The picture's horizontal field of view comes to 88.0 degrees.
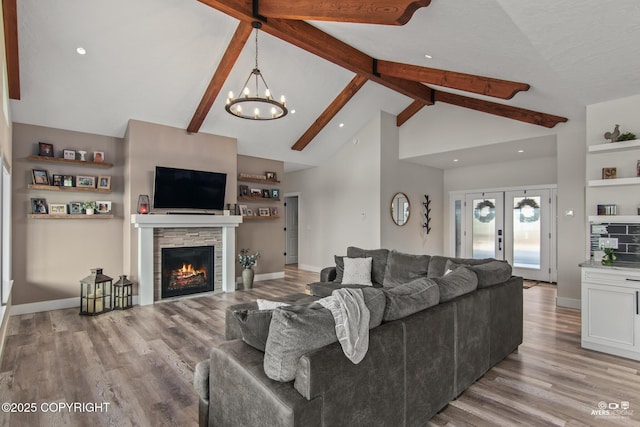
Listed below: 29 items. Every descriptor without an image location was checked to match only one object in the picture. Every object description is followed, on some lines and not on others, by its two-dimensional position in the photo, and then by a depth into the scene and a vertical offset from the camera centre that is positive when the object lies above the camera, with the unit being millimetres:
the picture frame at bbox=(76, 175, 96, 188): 5241 +556
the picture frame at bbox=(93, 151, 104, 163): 5410 +973
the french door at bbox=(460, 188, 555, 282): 7164 -292
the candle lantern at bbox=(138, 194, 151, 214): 5324 +193
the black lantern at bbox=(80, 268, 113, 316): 4777 -1130
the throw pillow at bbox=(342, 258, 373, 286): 4566 -774
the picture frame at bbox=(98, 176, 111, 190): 5418 +556
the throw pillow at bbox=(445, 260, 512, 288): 3072 -542
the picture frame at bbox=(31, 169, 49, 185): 4895 +588
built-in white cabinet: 3328 -974
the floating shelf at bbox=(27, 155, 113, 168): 4883 +842
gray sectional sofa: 1557 -830
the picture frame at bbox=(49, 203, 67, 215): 5027 +119
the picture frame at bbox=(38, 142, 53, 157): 4949 +1000
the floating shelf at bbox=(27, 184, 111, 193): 4842 +422
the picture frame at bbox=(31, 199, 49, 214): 4883 +145
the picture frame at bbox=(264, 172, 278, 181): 7469 +920
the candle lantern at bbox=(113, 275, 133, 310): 5066 -1199
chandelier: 3921 +1427
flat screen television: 5500 +479
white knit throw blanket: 1692 -554
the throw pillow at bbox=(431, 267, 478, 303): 2607 -550
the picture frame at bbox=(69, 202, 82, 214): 5180 +132
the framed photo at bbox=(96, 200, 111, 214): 5426 +149
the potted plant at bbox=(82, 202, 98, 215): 5262 +142
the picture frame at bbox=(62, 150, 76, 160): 5168 +965
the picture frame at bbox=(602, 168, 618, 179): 3982 +532
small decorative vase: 6516 -1216
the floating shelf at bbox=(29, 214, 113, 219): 4862 -2
